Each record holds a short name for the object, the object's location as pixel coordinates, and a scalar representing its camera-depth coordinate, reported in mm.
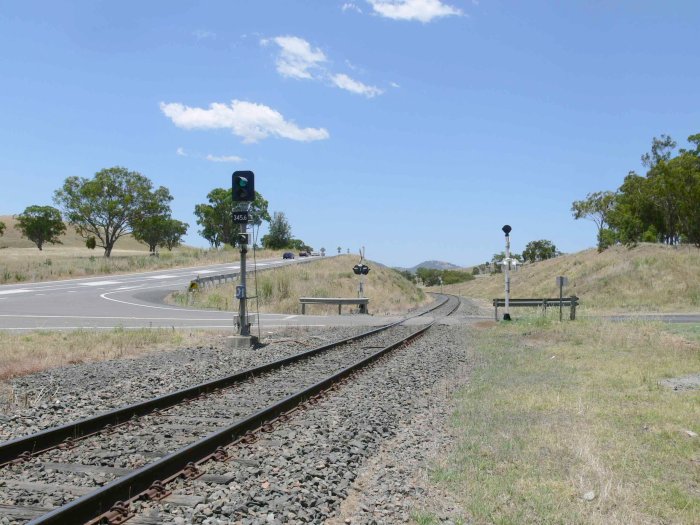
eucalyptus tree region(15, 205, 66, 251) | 127312
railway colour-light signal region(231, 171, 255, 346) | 16484
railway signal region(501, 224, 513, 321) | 25108
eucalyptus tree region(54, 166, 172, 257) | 79938
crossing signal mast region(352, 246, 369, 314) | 35219
